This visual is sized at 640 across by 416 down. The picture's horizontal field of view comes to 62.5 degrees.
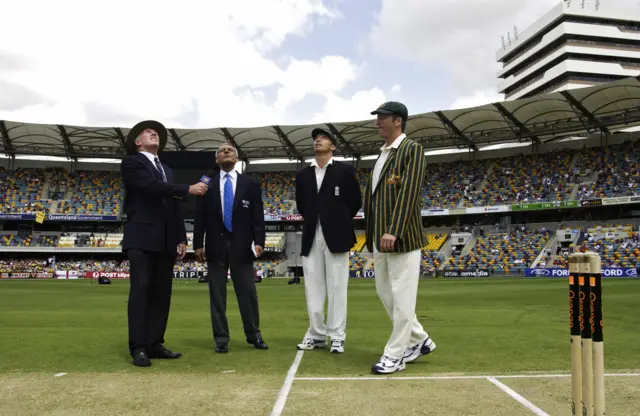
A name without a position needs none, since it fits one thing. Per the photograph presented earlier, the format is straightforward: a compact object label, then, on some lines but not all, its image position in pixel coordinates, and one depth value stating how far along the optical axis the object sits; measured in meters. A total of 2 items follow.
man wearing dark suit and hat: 5.59
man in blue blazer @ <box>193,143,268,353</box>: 6.28
